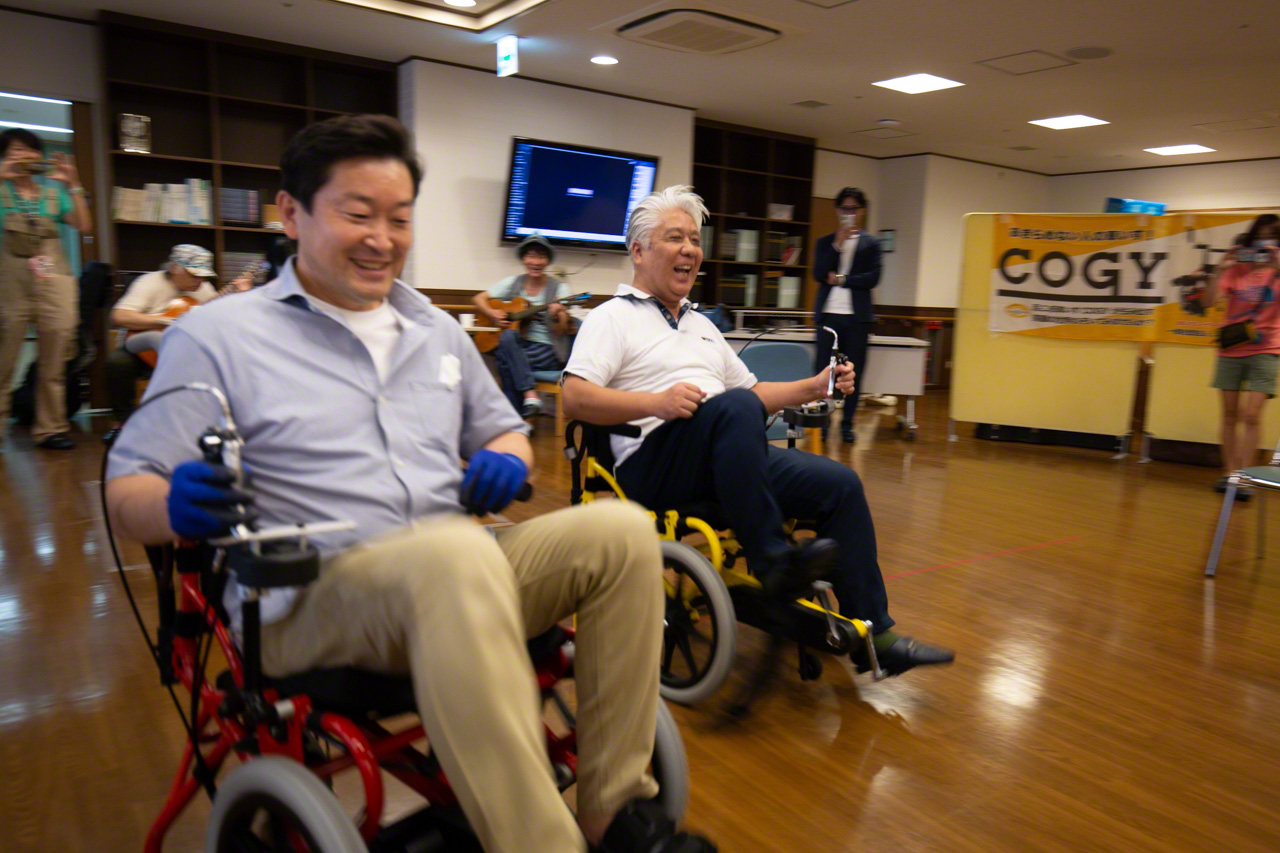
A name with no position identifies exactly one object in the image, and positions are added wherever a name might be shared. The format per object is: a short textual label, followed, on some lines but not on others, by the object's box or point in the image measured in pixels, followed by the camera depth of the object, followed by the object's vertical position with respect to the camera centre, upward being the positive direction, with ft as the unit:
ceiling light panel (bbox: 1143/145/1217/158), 28.60 +5.52
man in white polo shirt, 6.11 -0.95
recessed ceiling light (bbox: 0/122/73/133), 18.73 +3.07
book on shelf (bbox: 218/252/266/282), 19.51 +0.29
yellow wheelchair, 6.05 -2.28
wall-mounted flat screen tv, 21.75 +2.57
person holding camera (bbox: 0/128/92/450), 13.83 +0.00
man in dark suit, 17.63 +0.28
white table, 19.08 -1.43
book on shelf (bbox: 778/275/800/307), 29.55 +0.24
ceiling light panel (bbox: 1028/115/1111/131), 24.84 +5.49
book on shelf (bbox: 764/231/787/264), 29.09 +1.77
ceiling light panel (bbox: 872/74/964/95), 21.04 +5.47
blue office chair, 9.99 -0.76
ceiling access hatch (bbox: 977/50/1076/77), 18.67 +5.46
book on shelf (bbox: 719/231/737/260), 27.81 +1.66
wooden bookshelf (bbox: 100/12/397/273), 18.26 +3.84
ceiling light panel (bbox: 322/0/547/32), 16.70 +5.48
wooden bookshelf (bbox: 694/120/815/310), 27.66 +3.28
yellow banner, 16.22 +0.73
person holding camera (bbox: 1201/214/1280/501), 13.33 -0.34
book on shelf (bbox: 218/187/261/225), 19.27 +1.57
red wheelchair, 3.04 -1.84
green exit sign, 18.57 +5.08
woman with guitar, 15.69 -0.64
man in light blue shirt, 3.09 -0.97
